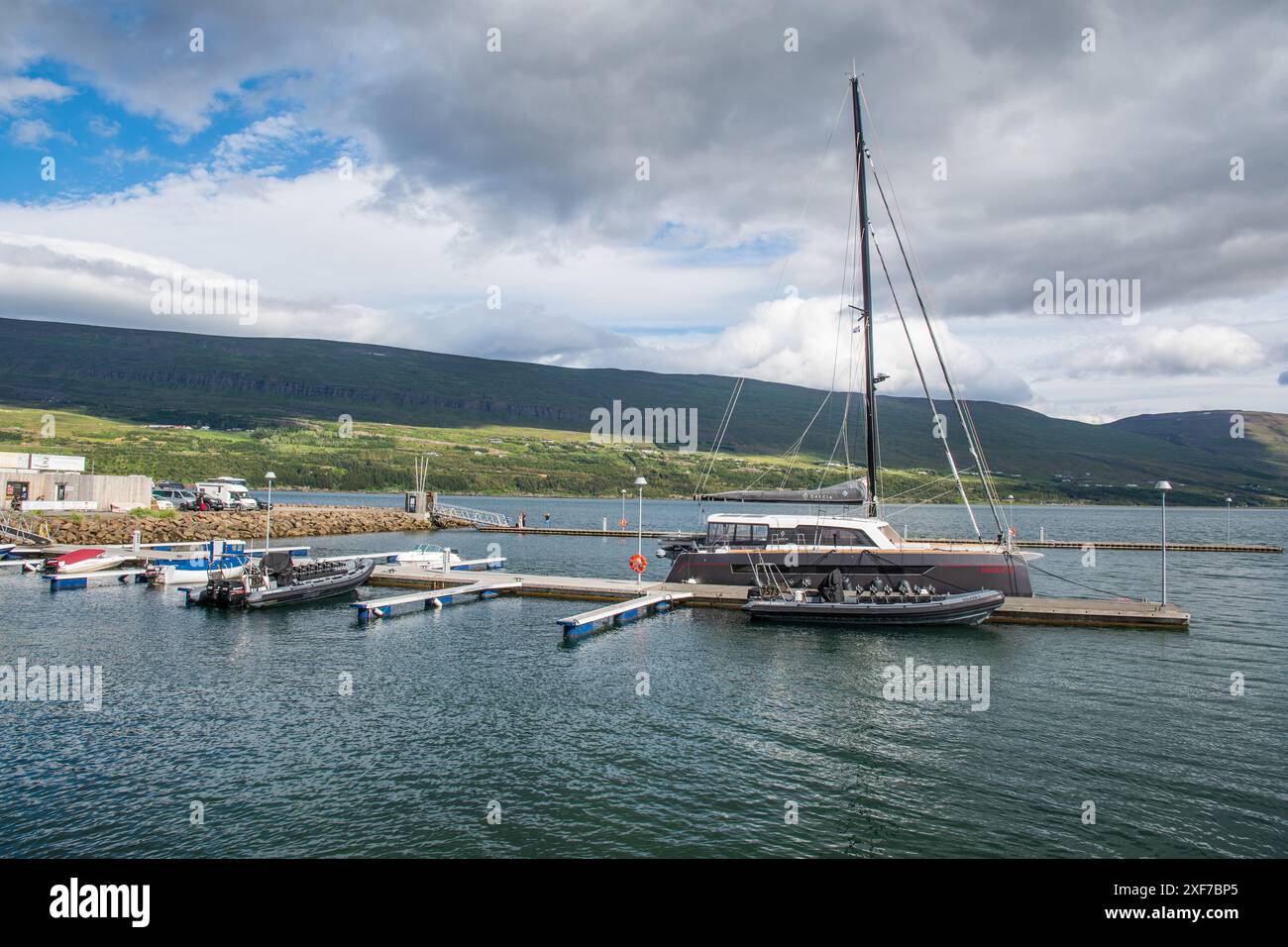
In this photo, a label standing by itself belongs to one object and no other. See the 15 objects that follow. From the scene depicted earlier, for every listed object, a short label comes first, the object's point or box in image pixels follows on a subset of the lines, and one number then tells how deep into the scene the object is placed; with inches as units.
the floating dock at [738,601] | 1263.5
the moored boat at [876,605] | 1244.5
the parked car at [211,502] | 3132.4
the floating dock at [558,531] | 3636.8
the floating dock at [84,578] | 1599.4
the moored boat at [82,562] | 1673.2
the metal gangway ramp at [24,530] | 2100.1
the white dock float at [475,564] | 2020.7
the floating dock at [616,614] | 1227.9
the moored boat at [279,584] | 1407.5
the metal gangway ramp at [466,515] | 3860.7
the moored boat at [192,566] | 1644.9
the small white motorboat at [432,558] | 1952.5
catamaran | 1385.3
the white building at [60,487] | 2491.4
